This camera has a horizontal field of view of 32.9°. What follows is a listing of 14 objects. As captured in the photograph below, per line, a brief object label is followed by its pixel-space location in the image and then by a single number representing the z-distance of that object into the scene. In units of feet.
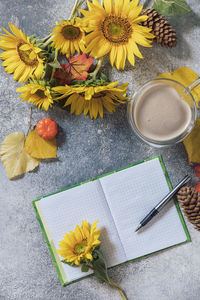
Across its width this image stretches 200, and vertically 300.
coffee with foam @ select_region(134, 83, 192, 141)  2.54
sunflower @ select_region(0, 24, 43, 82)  2.43
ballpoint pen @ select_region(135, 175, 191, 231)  2.71
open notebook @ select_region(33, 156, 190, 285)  2.73
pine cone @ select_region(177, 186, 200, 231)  2.62
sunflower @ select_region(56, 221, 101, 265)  2.55
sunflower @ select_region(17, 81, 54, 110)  2.44
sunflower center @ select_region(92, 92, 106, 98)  2.57
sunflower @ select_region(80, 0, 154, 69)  2.38
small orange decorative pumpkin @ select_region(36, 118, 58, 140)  2.68
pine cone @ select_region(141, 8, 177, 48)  2.59
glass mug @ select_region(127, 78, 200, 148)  2.56
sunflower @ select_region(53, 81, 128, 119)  2.46
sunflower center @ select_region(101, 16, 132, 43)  2.45
